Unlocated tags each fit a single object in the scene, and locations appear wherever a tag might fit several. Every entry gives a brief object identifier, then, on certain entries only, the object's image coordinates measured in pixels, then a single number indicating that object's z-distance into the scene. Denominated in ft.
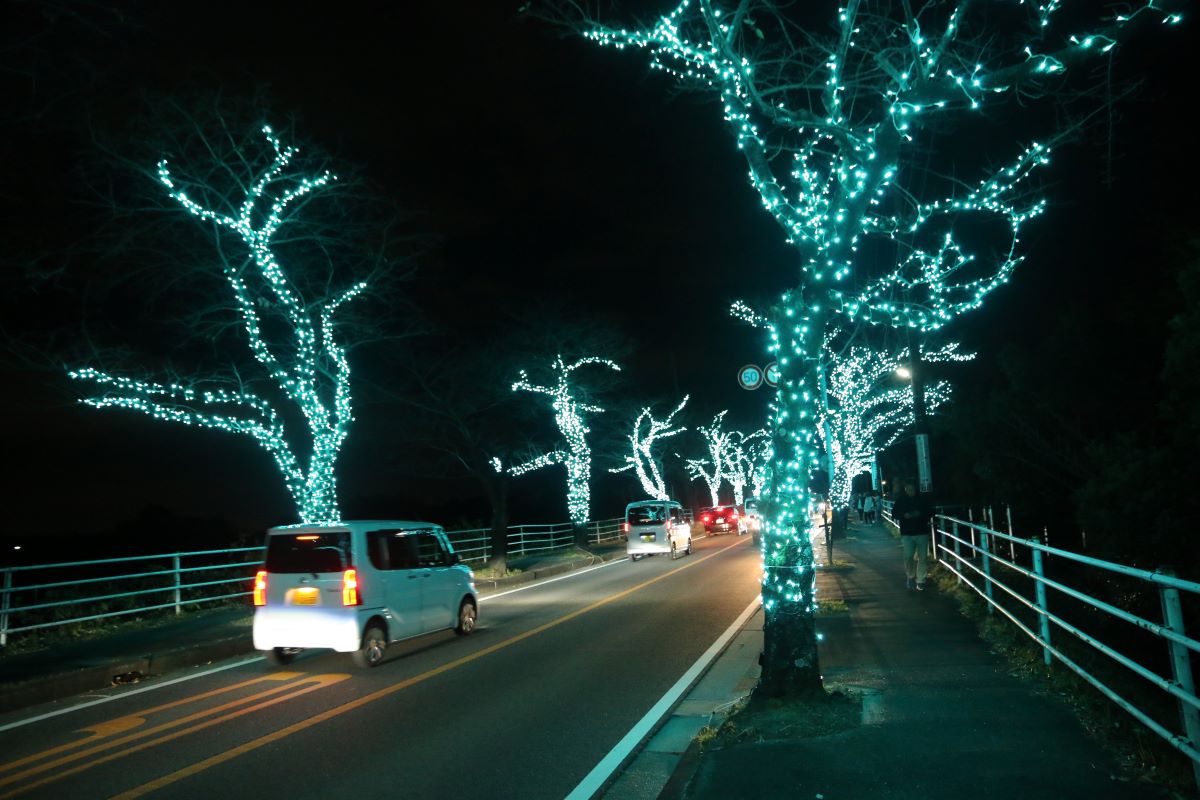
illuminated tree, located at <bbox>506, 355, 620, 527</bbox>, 109.60
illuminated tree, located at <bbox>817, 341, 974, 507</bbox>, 103.24
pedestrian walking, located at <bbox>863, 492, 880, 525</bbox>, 170.91
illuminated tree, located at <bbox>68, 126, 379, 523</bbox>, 60.39
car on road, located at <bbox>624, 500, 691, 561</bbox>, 106.63
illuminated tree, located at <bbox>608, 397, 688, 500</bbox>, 162.71
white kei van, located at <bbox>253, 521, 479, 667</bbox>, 38.40
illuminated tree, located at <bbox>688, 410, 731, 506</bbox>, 205.94
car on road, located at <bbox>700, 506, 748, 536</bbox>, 177.17
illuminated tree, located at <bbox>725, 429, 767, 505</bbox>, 232.32
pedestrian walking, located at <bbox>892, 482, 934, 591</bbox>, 53.31
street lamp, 65.57
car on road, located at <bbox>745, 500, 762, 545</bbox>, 127.79
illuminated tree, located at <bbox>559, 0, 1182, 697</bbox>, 27.32
